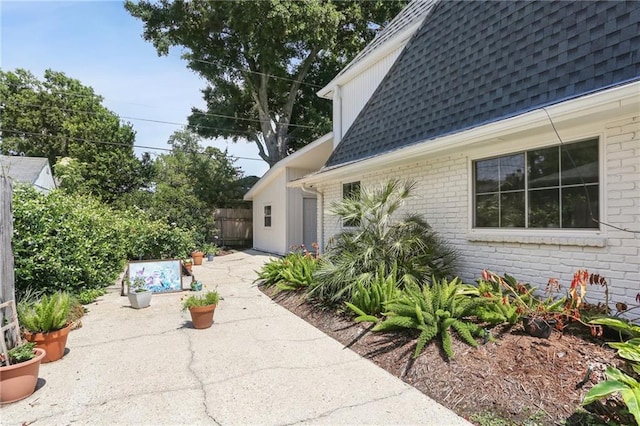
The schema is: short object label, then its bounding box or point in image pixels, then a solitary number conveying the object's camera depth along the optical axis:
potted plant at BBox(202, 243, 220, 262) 13.70
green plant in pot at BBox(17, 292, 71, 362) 3.87
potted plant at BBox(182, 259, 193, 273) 10.05
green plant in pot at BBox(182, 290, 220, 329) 5.03
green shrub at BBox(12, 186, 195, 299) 5.20
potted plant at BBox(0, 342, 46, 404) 3.02
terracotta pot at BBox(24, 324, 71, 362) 3.85
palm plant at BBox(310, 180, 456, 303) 5.41
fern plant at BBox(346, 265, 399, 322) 4.73
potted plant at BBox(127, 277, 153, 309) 6.30
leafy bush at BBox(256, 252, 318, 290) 6.84
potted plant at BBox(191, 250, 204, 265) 12.47
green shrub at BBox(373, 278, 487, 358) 3.61
